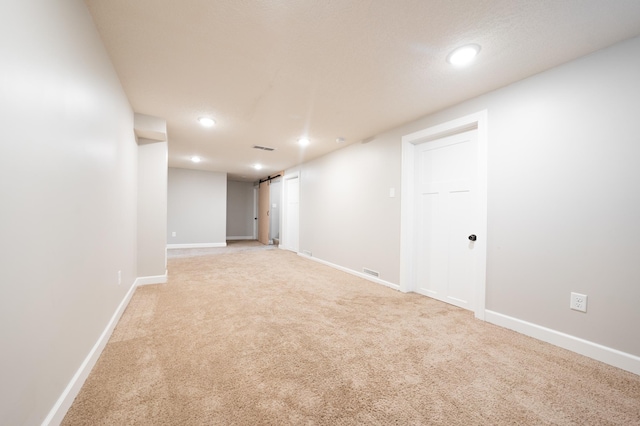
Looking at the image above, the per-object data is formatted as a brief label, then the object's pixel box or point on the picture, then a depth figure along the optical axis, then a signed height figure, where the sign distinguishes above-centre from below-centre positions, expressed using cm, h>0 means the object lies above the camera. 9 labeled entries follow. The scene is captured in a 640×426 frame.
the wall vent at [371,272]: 384 -95
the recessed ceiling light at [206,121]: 343 +127
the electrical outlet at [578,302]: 190 -68
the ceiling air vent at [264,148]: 480 +126
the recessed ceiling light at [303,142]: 428 +126
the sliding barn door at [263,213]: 837 -4
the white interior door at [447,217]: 277 -5
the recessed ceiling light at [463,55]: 187 +125
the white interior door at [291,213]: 666 -3
